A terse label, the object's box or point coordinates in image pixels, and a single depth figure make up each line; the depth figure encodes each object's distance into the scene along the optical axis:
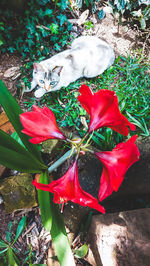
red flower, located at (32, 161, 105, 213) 0.71
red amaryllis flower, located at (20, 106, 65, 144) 0.75
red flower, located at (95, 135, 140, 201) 0.71
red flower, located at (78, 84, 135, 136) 0.73
